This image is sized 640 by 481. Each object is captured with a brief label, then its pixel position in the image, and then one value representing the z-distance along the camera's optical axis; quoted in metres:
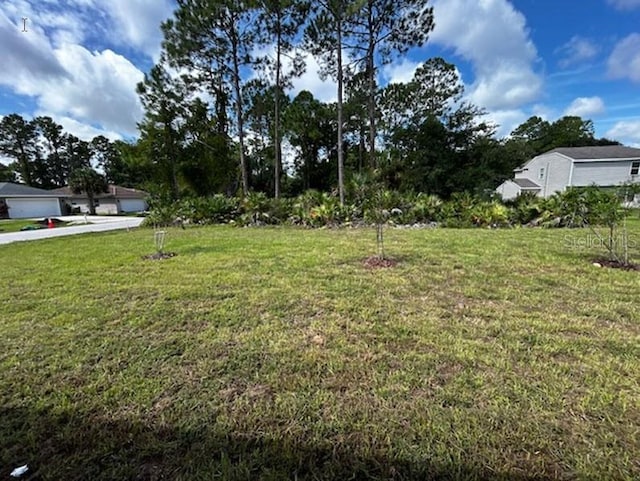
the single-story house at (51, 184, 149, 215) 30.42
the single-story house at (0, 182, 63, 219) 22.30
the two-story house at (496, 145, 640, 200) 22.28
